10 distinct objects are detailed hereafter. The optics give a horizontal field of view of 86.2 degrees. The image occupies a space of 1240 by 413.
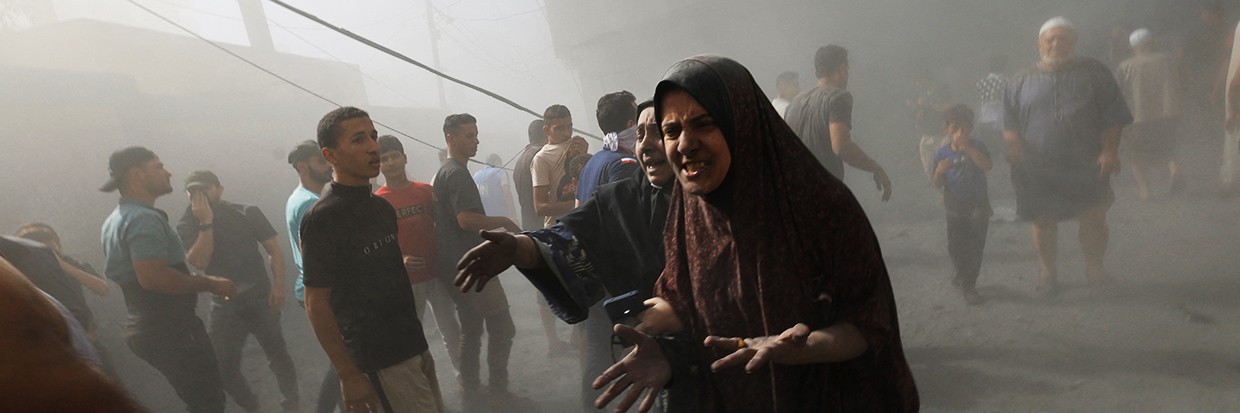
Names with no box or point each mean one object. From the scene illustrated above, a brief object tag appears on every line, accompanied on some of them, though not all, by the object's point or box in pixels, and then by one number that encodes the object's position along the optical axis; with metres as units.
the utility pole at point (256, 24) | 6.78
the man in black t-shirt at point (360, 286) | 2.52
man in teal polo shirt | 3.44
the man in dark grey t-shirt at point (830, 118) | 4.08
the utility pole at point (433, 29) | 16.02
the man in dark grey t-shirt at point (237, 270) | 4.16
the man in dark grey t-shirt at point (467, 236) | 4.01
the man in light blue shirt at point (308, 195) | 3.48
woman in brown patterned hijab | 1.39
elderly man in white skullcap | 4.06
